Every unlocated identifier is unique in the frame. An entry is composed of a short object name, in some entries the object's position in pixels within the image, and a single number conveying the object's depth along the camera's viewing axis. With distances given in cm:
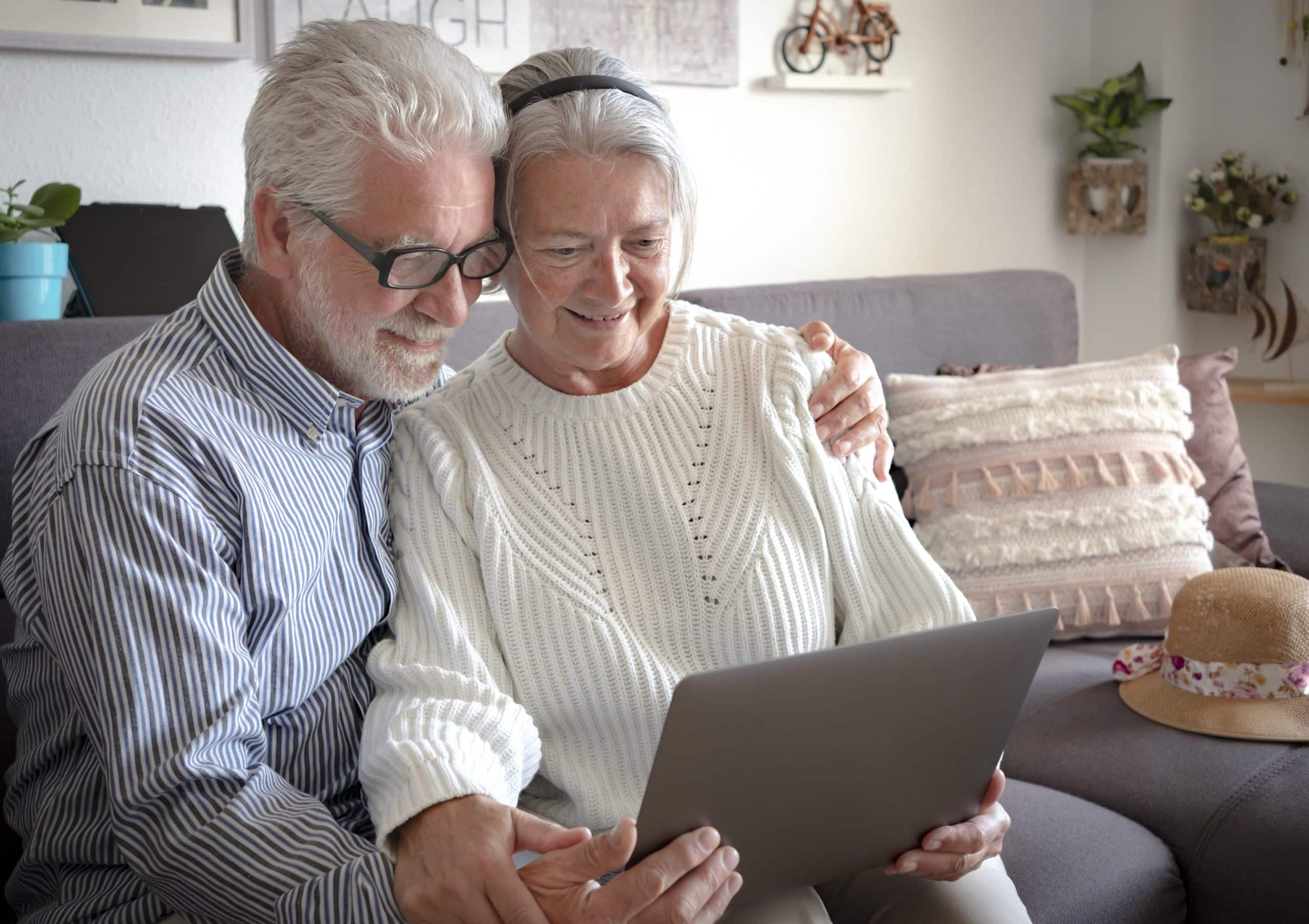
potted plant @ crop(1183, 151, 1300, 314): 359
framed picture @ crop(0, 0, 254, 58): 195
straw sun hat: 176
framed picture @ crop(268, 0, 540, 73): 224
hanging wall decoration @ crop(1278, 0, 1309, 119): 350
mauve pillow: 234
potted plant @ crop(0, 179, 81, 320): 175
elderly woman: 134
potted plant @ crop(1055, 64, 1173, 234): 359
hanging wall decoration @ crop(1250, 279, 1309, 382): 365
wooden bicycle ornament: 302
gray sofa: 156
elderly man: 107
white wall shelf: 299
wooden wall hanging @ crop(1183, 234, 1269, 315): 363
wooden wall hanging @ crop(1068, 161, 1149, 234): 361
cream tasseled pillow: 213
